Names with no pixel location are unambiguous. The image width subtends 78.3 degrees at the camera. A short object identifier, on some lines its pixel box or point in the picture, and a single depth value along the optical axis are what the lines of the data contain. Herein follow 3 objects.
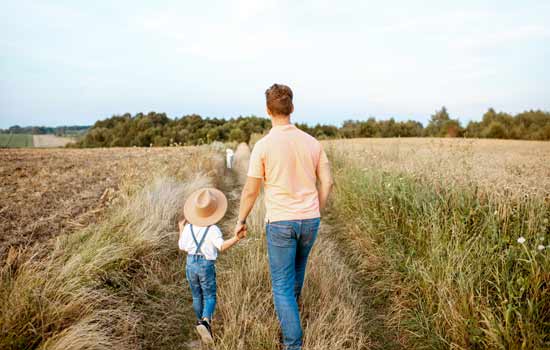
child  3.03
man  2.66
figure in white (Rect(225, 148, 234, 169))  15.85
